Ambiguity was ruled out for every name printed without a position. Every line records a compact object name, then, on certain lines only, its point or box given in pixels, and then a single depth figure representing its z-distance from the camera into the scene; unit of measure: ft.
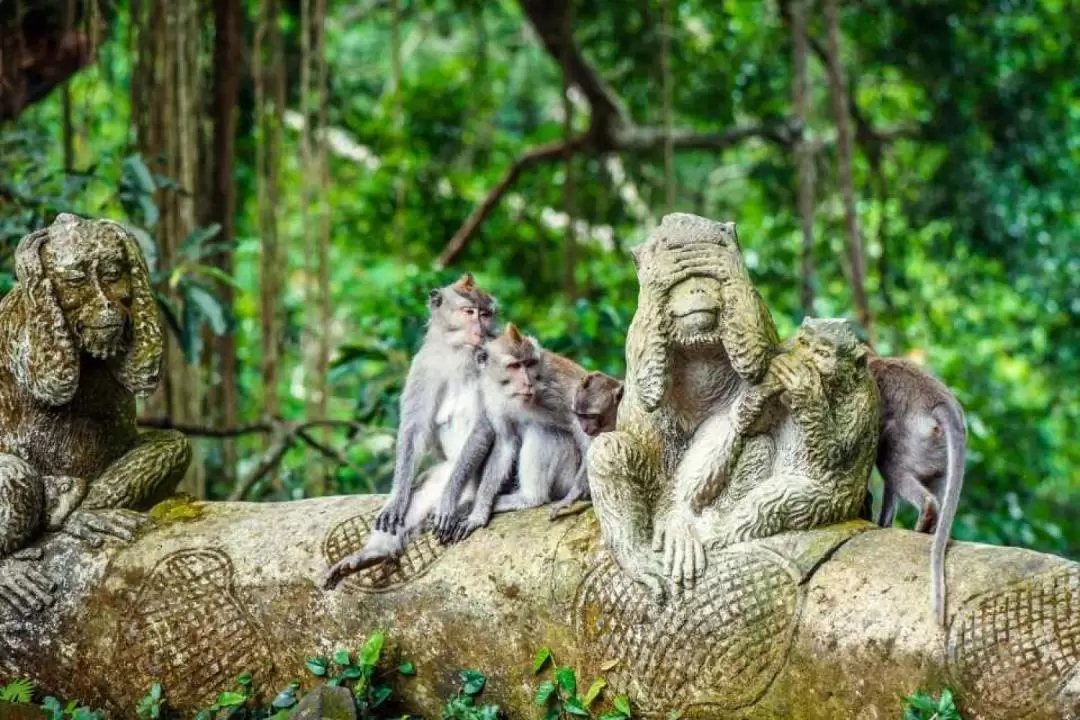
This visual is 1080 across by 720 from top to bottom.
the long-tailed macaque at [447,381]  41.01
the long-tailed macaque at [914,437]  35.17
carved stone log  30.14
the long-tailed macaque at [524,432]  37.91
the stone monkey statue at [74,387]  36.63
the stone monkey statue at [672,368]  33.06
